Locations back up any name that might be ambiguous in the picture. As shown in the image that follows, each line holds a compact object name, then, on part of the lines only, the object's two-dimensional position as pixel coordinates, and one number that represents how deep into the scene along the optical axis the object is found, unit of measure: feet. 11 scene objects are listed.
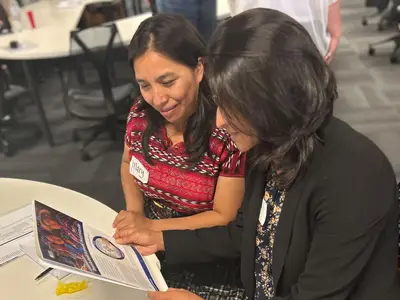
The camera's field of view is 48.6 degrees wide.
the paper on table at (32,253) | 3.85
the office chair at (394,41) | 13.88
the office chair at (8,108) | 10.92
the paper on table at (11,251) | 4.01
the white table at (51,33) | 9.62
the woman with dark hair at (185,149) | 4.25
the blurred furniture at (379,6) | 16.14
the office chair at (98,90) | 9.13
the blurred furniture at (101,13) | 11.78
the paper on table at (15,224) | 4.25
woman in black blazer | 2.50
